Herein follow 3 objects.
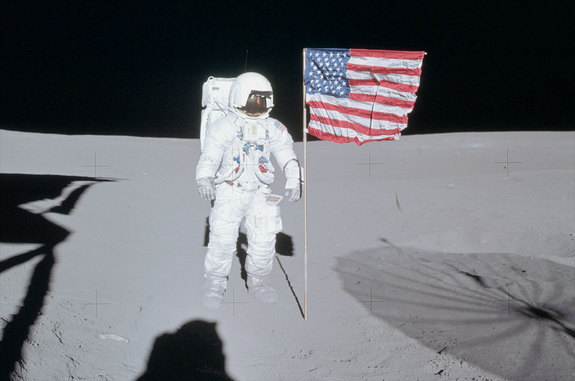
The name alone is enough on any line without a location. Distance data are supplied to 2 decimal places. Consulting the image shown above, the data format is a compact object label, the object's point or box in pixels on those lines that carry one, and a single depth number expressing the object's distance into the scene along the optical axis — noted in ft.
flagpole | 9.32
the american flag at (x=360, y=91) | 10.07
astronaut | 9.36
